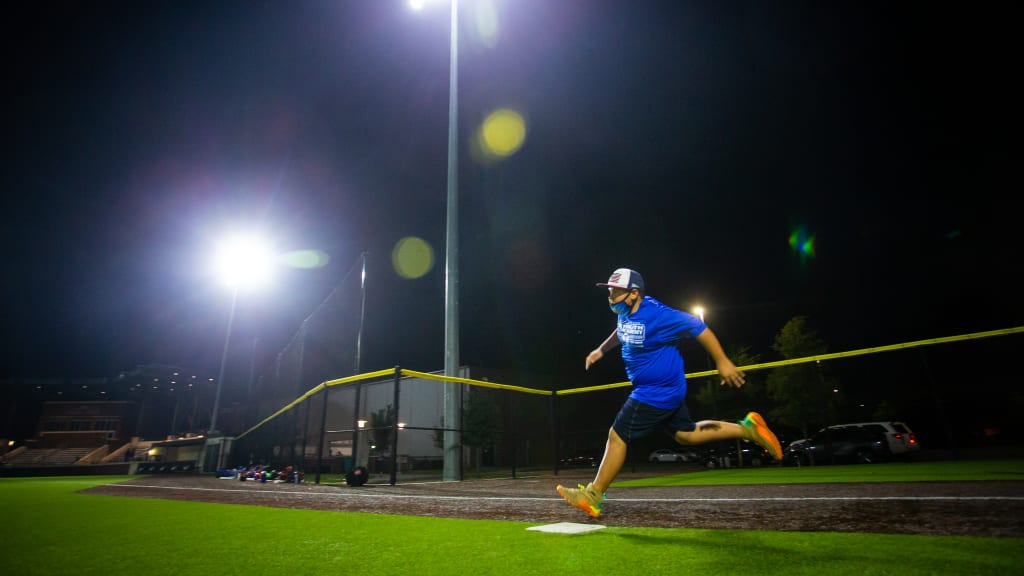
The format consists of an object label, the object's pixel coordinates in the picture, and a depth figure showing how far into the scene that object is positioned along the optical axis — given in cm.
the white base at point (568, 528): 285
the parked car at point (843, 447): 1261
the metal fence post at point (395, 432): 870
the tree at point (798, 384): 1872
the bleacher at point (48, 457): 4466
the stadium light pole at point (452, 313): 1044
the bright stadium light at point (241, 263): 2225
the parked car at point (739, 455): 1265
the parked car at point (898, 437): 1238
